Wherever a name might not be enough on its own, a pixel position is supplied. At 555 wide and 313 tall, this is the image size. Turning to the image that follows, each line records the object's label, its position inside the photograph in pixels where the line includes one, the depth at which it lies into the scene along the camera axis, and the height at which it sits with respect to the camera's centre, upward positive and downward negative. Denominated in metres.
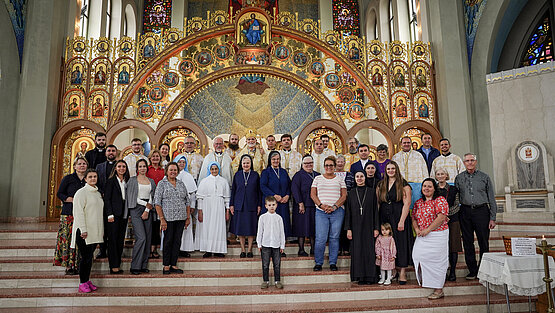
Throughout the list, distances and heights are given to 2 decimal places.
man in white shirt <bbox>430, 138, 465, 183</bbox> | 6.32 +0.86
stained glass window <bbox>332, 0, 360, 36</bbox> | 17.27 +8.74
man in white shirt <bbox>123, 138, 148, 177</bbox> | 6.68 +1.10
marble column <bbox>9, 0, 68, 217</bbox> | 9.21 +2.63
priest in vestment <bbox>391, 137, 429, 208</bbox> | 6.38 +0.84
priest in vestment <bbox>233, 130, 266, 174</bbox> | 7.01 +1.12
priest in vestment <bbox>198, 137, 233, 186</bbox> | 6.79 +0.99
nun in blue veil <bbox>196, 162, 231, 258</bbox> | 6.16 +0.14
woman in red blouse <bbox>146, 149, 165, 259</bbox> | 6.13 +0.73
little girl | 5.29 -0.46
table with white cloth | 4.25 -0.62
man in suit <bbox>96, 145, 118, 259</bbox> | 5.94 +0.76
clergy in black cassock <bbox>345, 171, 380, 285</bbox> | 5.31 -0.12
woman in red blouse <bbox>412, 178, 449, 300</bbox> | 5.02 -0.29
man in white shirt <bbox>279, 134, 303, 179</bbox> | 7.04 +1.02
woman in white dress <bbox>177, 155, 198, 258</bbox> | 6.17 +0.13
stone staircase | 4.80 -0.90
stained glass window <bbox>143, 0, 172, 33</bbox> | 17.34 +8.96
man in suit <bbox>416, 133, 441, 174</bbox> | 6.75 +1.12
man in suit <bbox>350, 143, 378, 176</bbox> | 6.14 +0.92
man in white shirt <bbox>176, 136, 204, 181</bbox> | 7.17 +1.05
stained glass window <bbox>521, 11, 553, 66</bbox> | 10.35 +4.47
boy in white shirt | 5.13 -0.25
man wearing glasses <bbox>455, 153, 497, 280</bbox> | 5.45 +0.06
